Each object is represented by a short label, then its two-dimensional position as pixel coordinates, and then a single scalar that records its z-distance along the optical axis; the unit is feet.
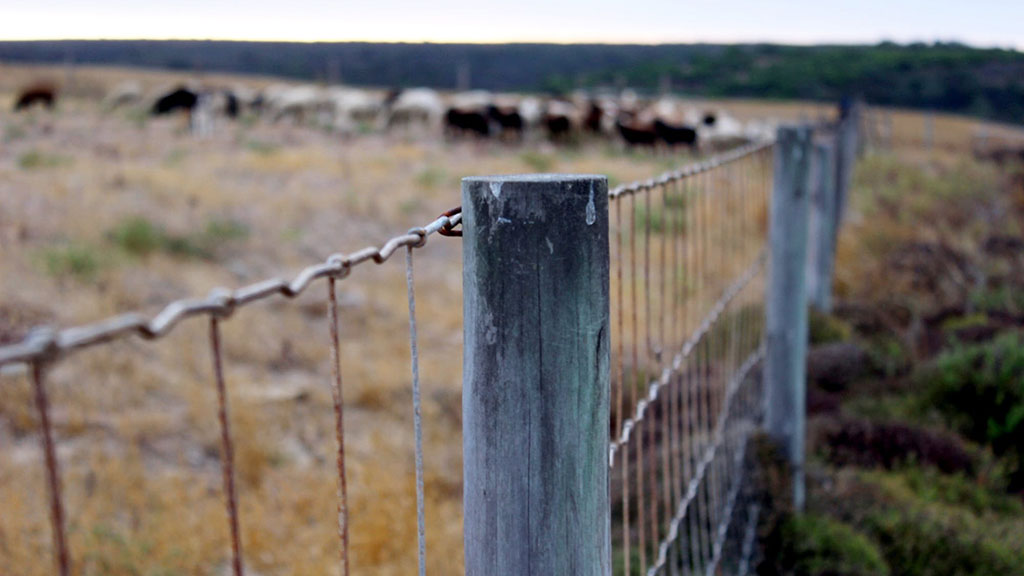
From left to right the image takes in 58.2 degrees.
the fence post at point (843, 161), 32.65
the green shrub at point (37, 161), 45.35
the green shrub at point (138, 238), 28.17
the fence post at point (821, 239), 24.47
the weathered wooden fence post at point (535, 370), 4.04
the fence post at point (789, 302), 12.73
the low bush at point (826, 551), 11.46
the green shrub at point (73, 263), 24.17
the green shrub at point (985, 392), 17.34
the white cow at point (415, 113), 98.73
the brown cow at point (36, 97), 101.11
